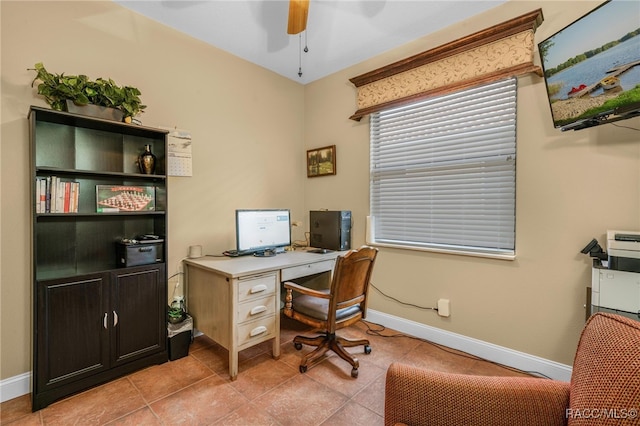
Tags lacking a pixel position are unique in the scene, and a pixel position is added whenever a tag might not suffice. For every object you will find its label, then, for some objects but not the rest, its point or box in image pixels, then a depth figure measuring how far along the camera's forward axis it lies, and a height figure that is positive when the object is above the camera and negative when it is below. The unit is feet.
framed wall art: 10.63 +1.85
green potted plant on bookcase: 5.69 +2.43
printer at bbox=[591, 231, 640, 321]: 5.06 -1.28
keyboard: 8.41 -1.34
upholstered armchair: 2.42 -1.97
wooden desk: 6.47 -2.15
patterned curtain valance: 6.59 +3.88
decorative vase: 7.08 +1.17
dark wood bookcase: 5.56 -1.39
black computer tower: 9.16 -0.70
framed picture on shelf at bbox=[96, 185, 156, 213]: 6.68 +0.25
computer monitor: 8.20 -0.68
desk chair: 6.35 -2.40
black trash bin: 7.18 -3.33
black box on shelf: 6.57 -1.05
